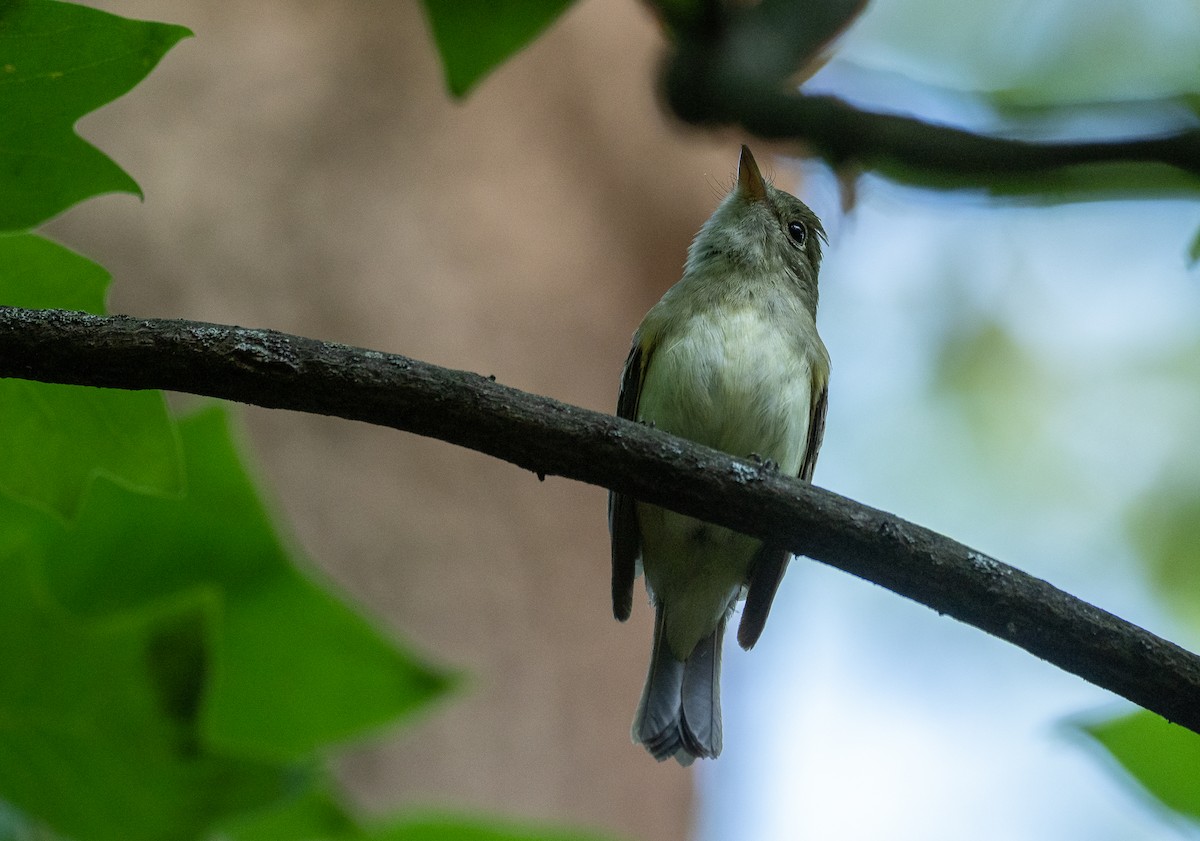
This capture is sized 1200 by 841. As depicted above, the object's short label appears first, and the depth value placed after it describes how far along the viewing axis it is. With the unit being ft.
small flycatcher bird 14.75
